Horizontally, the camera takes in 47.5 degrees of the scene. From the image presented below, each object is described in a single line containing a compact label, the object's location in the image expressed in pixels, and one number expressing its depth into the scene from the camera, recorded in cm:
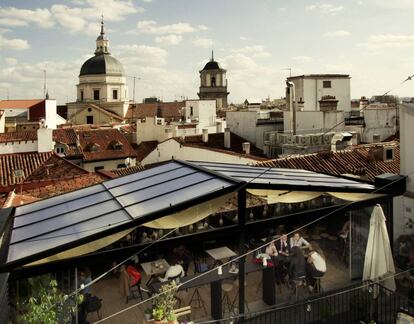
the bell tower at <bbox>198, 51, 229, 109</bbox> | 10119
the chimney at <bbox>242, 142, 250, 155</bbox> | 2767
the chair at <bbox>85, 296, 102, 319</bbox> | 658
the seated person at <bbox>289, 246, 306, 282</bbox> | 796
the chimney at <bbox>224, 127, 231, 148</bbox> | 3089
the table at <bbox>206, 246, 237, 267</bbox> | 759
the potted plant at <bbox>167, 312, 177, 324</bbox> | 649
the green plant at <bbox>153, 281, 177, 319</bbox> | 654
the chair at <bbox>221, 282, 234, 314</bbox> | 743
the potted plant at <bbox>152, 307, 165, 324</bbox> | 647
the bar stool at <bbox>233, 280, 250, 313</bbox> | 745
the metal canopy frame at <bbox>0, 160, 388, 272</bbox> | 648
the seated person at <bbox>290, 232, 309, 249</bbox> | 805
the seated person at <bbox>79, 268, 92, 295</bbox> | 648
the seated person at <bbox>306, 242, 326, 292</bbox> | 805
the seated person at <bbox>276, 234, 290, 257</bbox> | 802
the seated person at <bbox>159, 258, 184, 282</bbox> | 725
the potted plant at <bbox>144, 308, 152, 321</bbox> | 672
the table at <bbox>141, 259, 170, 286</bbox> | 712
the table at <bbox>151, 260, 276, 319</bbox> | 729
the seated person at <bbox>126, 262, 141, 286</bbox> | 696
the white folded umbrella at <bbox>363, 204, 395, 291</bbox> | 805
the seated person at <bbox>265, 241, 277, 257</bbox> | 800
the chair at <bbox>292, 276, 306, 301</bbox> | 795
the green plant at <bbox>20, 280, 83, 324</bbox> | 592
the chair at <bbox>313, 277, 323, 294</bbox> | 810
